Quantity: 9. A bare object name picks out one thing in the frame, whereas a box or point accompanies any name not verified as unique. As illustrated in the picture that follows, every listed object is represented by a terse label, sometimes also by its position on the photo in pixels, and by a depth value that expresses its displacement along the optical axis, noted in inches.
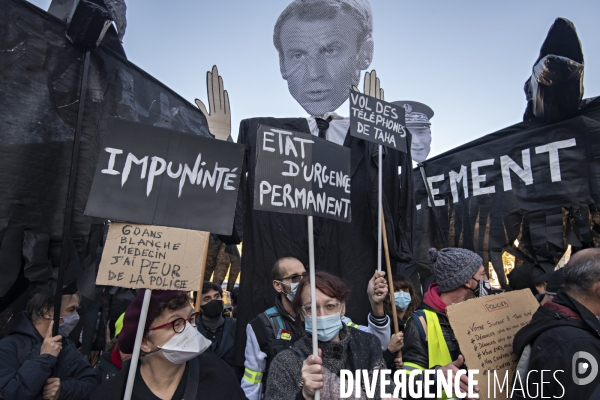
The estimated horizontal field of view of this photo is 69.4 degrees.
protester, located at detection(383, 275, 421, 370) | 120.0
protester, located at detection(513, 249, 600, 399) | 77.6
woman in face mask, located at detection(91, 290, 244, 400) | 80.9
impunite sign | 84.8
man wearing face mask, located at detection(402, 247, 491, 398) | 94.8
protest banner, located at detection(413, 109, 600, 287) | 173.5
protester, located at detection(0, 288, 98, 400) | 98.5
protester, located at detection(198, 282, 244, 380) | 149.3
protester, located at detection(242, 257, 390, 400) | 104.9
